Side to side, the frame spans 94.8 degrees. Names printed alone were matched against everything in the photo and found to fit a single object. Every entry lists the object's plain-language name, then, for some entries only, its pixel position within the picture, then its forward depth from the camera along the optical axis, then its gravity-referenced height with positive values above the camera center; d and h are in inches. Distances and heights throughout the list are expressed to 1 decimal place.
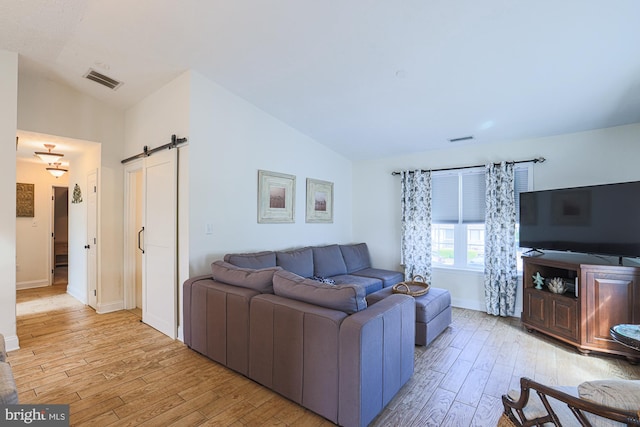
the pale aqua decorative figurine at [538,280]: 138.8 -31.5
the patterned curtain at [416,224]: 185.9 -6.5
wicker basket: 130.9 -35.0
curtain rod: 152.4 +27.8
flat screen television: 113.7 -2.6
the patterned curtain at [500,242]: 158.4 -15.8
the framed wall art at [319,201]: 186.2 +8.6
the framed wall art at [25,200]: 213.2 +10.4
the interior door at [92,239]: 167.6 -14.8
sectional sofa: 70.8 -34.9
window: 173.8 -2.6
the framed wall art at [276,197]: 152.8 +9.2
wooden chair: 39.9 -31.4
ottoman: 121.3 -43.1
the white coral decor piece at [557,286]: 130.0 -32.2
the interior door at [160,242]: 127.4 -13.2
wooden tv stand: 110.0 -37.3
